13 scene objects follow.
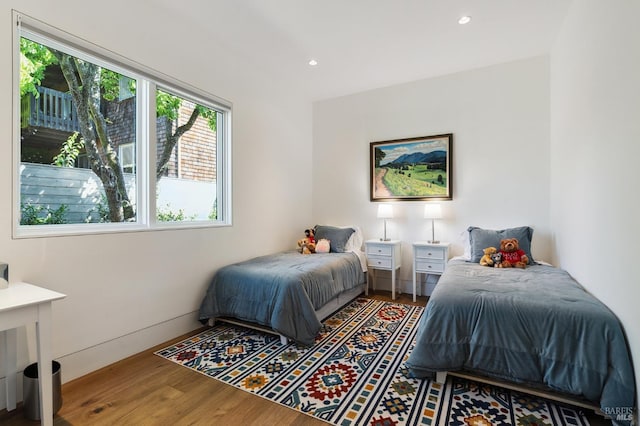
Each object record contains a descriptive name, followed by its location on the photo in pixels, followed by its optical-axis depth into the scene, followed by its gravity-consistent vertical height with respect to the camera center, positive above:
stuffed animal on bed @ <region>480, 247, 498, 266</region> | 2.93 -0.45
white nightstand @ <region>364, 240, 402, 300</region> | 3.75 -0.57
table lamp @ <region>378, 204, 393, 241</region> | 3.96 +0.00
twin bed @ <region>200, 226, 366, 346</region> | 2.46 -0.74
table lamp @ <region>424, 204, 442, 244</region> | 3.66 -0.01
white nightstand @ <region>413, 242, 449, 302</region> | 3.48 -0.55
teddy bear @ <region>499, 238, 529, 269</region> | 2.84 -0.42
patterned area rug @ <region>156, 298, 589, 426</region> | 1.65 -1.12
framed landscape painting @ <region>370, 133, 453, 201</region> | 3.79 +0.57
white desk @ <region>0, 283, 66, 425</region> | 1.33 -0.49
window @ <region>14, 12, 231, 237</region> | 1.87 +0.54
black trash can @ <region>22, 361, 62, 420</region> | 1.62 -1.01
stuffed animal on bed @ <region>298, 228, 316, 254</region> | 3.86 -0.43
